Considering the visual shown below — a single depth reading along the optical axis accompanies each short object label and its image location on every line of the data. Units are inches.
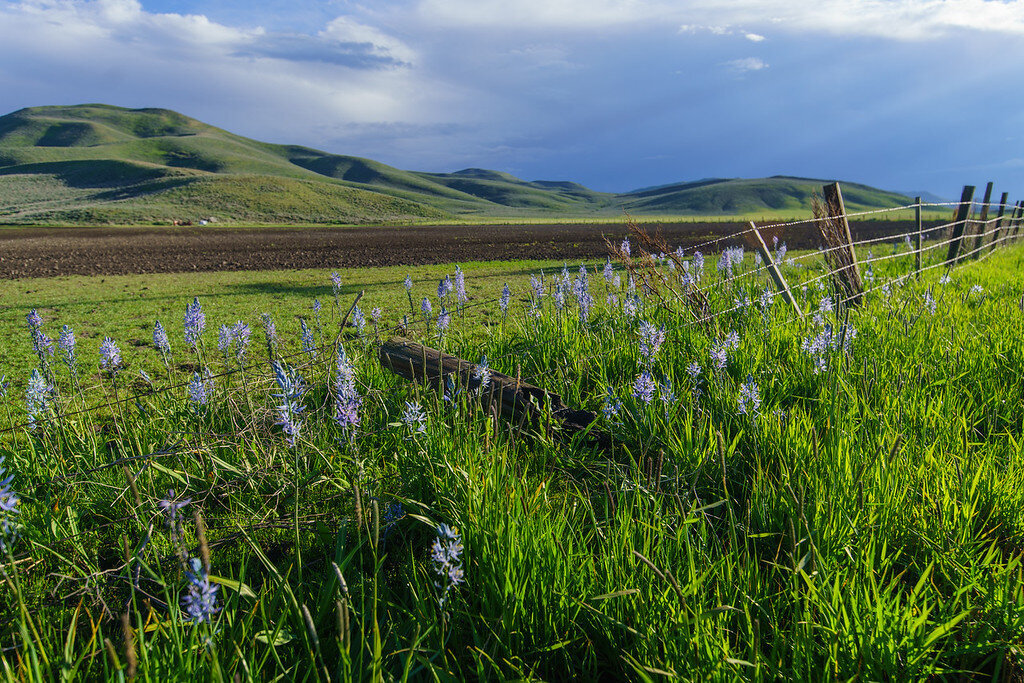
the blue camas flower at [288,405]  88.0
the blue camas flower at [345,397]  101.4
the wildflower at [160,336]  160.3
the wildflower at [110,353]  145.3
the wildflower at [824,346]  154.2
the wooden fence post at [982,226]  434.1
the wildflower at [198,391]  140.0
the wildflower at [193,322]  159.3
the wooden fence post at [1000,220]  534.1
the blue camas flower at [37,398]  131.6
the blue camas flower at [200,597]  51.3
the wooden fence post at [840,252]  258.1
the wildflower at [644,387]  126.5
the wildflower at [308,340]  167.6
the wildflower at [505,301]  221.1
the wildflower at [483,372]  134.6
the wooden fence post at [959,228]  376.8
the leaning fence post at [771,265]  235.1
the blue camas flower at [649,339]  154.5
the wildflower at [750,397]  124.8
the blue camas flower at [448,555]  69.4
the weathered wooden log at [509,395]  141.0
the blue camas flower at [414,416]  113.3
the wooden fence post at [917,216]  342.5
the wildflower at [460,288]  242.7
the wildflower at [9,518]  66.1
